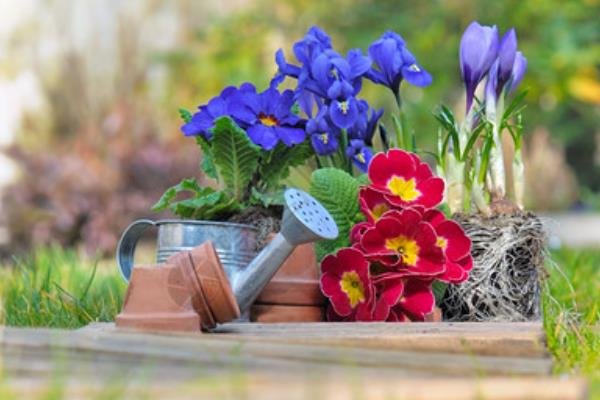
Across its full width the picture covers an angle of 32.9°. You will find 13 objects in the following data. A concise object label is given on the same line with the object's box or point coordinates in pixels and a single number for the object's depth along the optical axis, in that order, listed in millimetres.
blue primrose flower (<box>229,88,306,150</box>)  2316
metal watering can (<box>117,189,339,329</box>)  1940
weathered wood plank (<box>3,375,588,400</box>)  1217
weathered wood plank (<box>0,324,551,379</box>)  1444
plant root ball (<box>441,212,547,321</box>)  2316
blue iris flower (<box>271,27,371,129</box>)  2361
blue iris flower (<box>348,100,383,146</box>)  2463
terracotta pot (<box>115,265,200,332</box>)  1865
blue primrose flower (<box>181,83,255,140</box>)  2332
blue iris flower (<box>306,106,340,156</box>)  2361
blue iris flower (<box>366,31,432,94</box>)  2389
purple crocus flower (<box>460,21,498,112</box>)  2391
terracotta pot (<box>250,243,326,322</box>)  2225
